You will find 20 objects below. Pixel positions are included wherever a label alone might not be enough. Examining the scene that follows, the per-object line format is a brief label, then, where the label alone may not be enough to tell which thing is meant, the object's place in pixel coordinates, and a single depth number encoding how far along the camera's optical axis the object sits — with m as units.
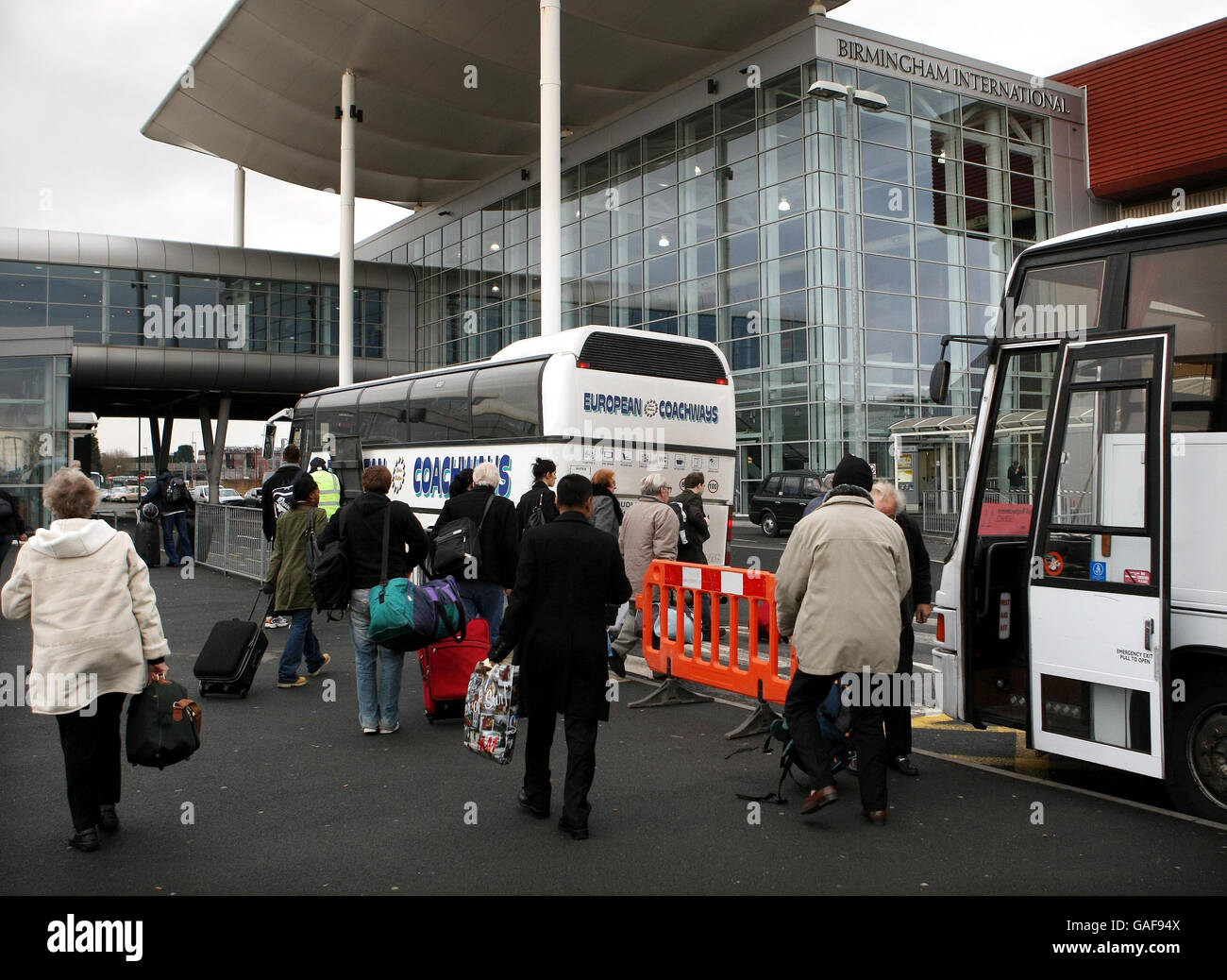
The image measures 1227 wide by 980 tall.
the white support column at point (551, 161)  23.45
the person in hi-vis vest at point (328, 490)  11.91
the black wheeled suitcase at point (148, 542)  17.44
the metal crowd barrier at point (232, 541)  15.08
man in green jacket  8.45
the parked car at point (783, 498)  25.59
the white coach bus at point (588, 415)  11.80
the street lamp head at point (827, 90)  20.67
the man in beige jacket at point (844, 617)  5.01
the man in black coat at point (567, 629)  4.93
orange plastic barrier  6.94
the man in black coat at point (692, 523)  9.66
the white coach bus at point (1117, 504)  4.96
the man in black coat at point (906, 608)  5.92
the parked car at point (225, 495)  43.12
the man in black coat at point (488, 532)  7.41
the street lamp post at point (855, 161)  20.89
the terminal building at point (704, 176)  27.84
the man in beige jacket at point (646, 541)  8.75
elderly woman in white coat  4.56
